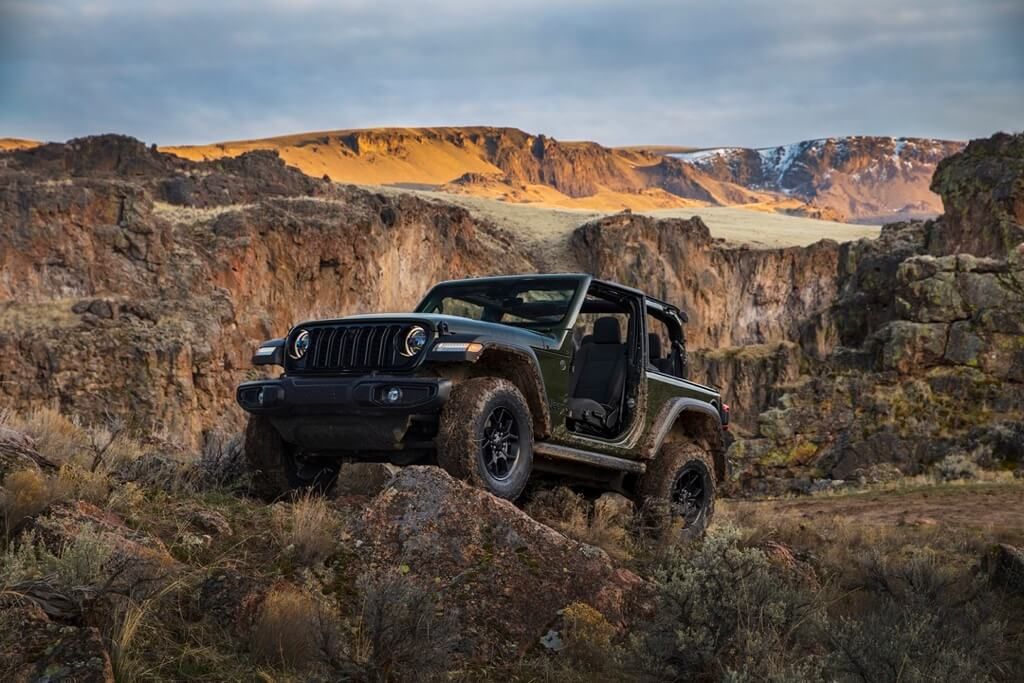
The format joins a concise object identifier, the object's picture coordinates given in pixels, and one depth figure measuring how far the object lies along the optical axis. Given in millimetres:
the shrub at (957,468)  25516
